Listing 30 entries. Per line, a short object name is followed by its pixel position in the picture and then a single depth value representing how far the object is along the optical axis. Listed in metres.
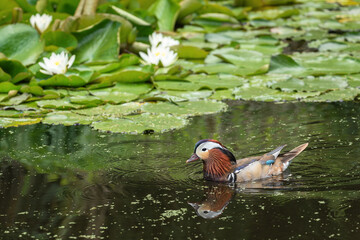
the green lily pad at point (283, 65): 15.41
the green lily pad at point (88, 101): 12.84
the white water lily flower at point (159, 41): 15.37
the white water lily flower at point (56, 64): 13.59
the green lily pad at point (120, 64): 14.42
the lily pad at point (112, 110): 12.38
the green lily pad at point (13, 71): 13.56
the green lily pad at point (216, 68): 15.41
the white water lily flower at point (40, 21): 14.99
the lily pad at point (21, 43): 14.41
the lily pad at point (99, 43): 15.09
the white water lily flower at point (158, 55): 14.95
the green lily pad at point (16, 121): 11.79
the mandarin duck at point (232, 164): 9.12
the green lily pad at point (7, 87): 13.23
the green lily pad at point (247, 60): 15.37
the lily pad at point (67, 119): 12.00
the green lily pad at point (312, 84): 13.86
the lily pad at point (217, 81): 14.24
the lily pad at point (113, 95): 13.13
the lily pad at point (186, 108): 12.47
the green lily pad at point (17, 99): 12.84
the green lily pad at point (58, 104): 12.68
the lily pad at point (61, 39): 14.74
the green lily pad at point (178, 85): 14.02
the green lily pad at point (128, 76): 13.92
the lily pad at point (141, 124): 11.46
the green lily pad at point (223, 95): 13.60
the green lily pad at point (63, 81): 13.56
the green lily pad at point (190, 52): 16.31
